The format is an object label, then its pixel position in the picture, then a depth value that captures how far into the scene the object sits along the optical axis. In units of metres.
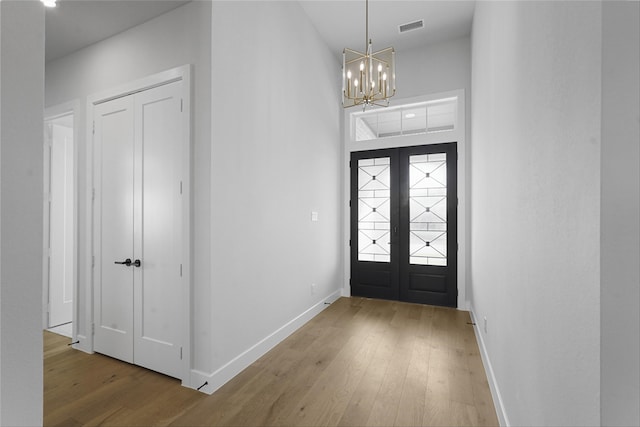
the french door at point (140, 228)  2.40
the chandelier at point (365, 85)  2.75
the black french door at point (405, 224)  4.21
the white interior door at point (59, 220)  3.53
